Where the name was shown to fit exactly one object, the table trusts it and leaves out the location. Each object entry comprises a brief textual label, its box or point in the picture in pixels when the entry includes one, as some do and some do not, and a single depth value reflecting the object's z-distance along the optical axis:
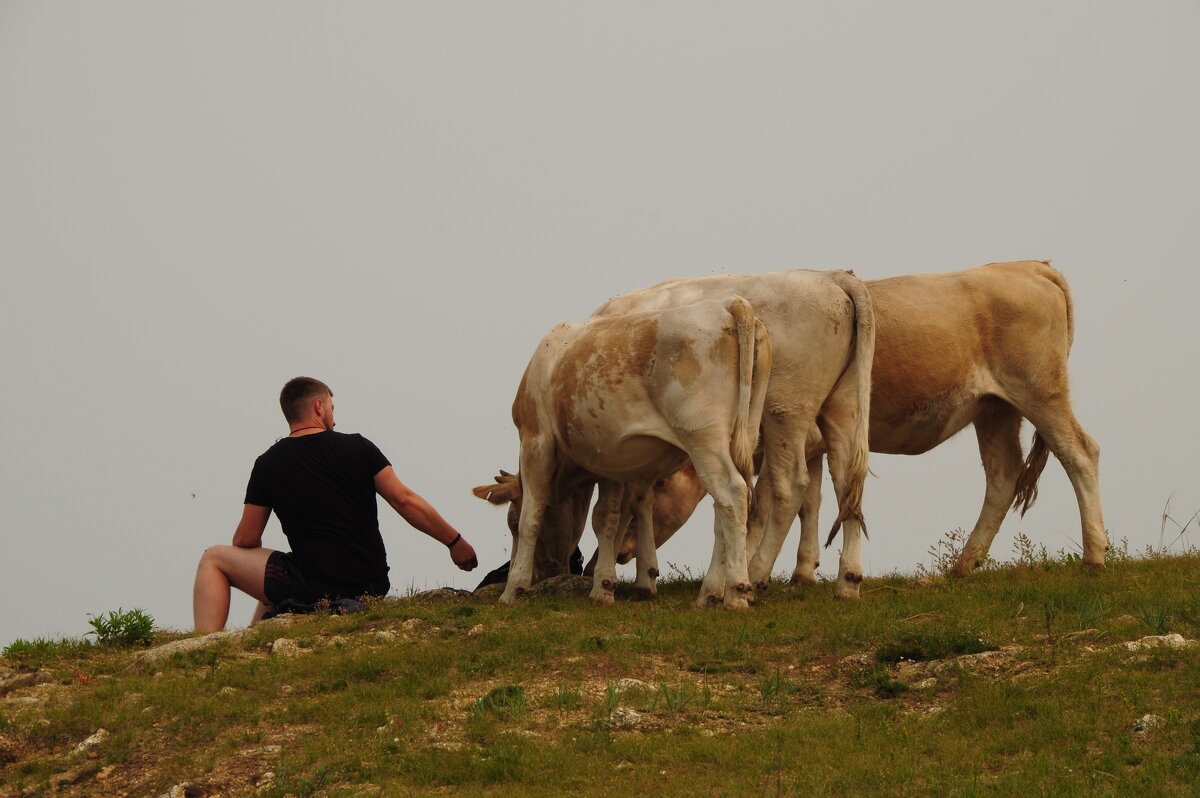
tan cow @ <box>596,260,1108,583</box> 26.12
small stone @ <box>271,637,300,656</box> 19.81
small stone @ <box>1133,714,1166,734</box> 14.60
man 23.37
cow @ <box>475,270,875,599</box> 24.17
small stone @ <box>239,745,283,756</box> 15.86
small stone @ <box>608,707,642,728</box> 15.90
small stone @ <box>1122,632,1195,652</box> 17.00
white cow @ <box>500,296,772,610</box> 22.06
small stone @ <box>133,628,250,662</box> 20.06
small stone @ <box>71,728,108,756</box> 16.45
